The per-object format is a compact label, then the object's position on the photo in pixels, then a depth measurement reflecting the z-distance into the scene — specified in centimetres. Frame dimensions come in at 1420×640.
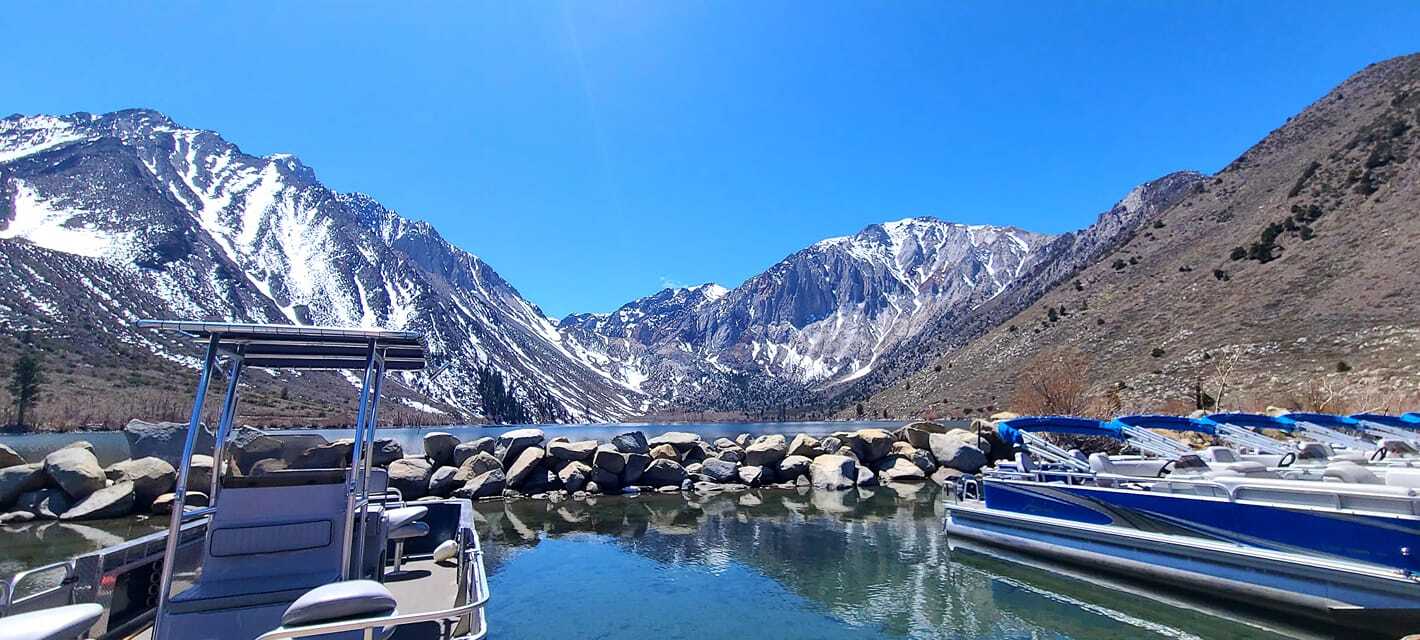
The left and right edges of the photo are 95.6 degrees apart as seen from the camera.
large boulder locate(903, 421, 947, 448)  3847
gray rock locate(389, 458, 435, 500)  2794
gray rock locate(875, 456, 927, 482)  3488
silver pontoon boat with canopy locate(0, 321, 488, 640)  588
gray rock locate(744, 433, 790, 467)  3541
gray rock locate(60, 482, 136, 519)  2291
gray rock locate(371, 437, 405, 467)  2988
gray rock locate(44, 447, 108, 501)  2359
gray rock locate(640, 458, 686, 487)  3192
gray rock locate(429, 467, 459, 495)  2862
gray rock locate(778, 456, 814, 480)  3450
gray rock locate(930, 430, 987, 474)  3559
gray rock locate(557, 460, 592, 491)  3008
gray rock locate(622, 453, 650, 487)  3131
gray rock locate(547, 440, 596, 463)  3197
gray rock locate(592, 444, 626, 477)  3109
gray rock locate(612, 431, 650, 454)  3338
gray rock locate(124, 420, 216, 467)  2877
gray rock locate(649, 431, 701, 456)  3641
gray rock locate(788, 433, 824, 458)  3697
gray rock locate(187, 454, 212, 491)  2409
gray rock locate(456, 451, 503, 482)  3025
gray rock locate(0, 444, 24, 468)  2455
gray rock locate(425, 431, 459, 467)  3203
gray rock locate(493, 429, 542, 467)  3269
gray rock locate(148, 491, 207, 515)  2405
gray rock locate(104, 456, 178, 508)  2431
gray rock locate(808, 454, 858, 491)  3284
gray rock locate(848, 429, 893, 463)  3750
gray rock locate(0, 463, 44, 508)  2291
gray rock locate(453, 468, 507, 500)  2869
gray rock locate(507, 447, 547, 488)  3012
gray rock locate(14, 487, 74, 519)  2284
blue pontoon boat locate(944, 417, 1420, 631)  1112
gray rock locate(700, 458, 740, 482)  3369
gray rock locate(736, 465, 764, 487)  3356
